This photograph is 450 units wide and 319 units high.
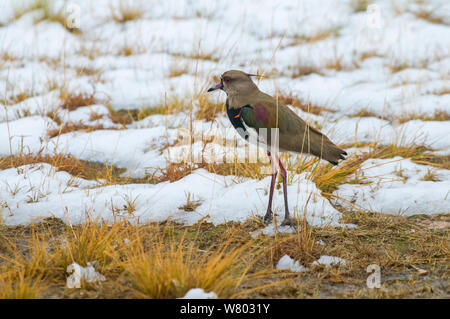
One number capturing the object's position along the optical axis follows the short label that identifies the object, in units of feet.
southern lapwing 21.74
